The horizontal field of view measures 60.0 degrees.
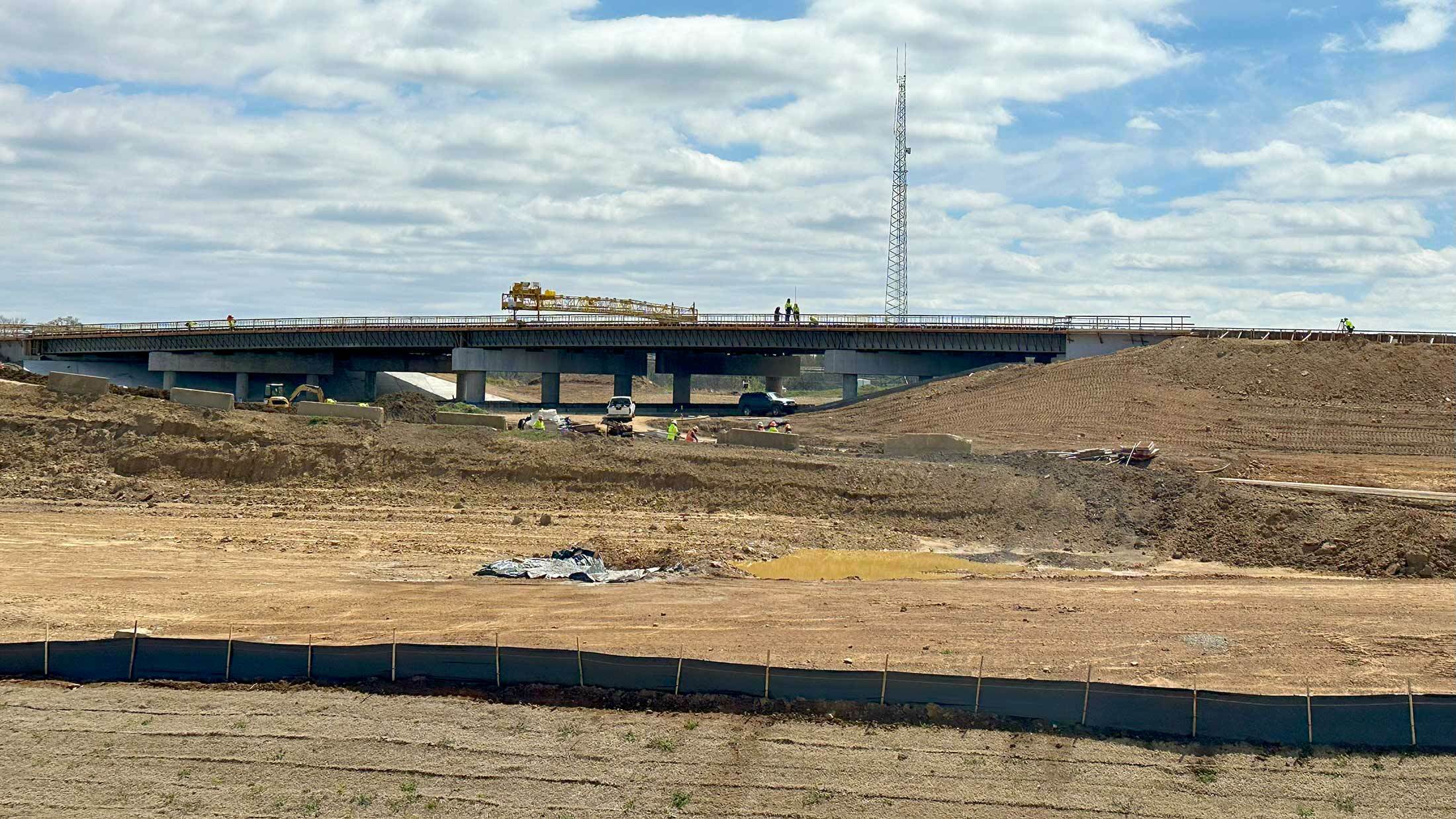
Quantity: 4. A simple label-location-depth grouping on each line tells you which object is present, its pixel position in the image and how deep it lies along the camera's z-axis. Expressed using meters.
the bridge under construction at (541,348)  71.75
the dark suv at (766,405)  72.62
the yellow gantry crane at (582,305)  91.88
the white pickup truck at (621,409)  62.66
